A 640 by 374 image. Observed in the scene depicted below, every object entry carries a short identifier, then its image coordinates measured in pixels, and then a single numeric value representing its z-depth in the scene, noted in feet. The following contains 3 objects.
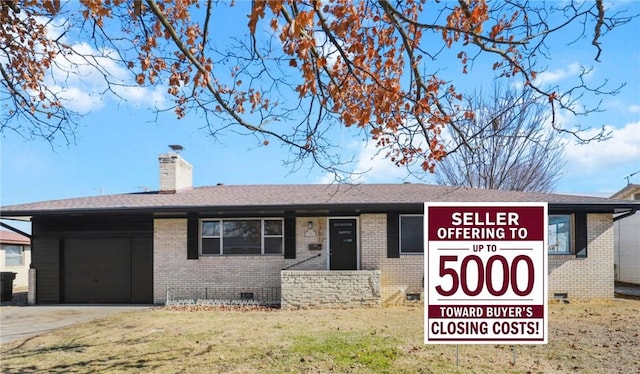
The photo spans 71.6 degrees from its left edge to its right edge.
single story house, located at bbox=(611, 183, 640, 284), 60.08
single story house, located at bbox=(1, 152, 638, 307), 42.96
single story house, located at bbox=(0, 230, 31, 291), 75.25
